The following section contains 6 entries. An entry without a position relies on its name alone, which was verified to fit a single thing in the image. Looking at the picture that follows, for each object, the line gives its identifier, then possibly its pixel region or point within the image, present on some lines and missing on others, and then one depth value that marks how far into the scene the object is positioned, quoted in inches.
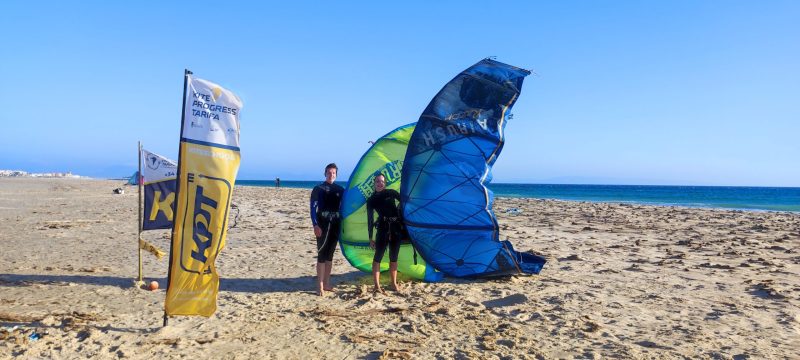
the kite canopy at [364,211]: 277.7
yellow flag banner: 168.4
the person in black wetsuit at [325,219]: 246.7
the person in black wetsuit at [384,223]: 253.1
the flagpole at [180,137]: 166.4
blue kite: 268.1
